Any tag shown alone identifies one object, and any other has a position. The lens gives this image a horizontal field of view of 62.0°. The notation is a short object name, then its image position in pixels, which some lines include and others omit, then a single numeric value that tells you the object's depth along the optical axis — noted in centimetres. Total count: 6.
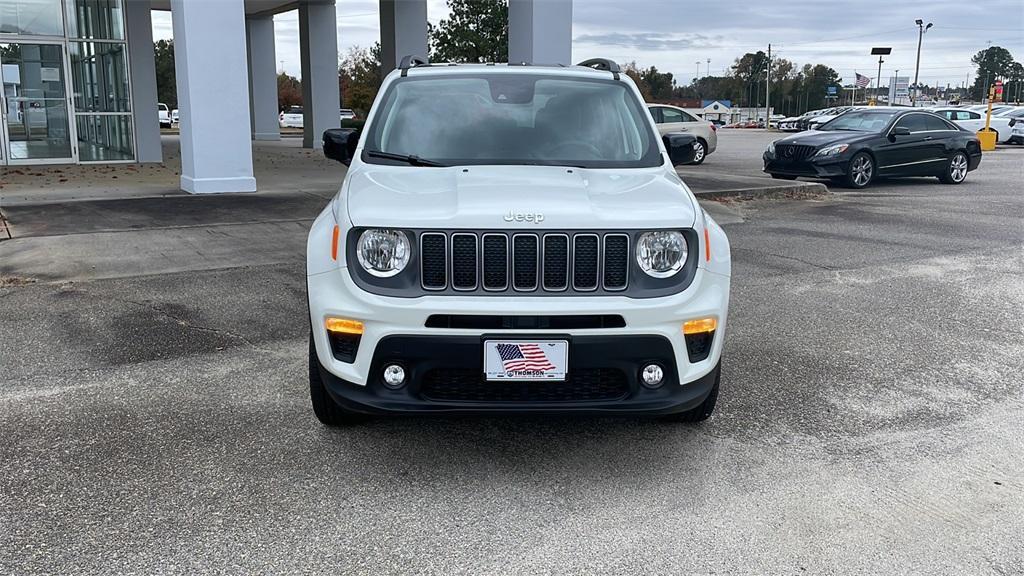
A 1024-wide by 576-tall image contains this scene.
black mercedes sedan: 1589
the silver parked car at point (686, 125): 2219
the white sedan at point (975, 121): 3256
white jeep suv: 339
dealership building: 1195
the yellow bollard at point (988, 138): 2978
